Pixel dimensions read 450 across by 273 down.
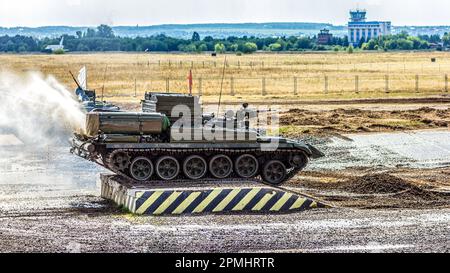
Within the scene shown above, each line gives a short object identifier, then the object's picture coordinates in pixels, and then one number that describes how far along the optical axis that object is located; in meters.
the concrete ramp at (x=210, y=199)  25.38
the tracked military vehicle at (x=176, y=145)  27.89
